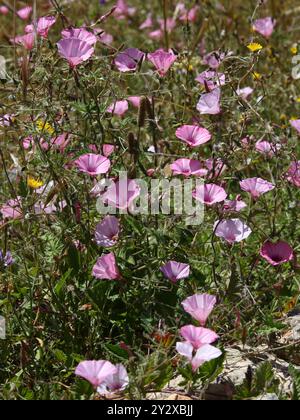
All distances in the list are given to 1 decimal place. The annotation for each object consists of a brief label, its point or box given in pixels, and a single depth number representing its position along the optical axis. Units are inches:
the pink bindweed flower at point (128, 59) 63.0
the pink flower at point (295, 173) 61.7
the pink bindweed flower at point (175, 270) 58.3
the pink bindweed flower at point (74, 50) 58.6
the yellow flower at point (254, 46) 63.9
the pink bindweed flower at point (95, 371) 53.6
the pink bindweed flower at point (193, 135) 61.0
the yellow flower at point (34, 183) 62.4
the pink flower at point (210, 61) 74.6
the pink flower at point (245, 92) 69.7
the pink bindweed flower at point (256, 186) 60.6
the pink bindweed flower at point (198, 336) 54.7
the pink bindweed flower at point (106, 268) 57.7
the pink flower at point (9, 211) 61.0
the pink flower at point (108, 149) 61.6
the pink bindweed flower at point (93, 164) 58.5
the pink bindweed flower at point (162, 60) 62.4
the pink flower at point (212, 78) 62.0
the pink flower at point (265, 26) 80.9
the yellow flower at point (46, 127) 61.3
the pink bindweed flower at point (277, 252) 59.7
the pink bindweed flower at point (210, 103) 61.2
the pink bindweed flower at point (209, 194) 59.0
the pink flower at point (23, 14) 83.0
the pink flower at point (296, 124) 63.9
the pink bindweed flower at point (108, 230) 58.5
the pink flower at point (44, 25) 62.4
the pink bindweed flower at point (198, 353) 53.8
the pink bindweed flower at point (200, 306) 56.3
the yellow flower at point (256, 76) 65.0
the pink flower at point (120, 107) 64.7
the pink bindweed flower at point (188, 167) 60.3
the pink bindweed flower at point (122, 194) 57.9
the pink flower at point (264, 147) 64.6
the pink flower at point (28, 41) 62.1
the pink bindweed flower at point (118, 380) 54.3
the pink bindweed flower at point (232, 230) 58.9
